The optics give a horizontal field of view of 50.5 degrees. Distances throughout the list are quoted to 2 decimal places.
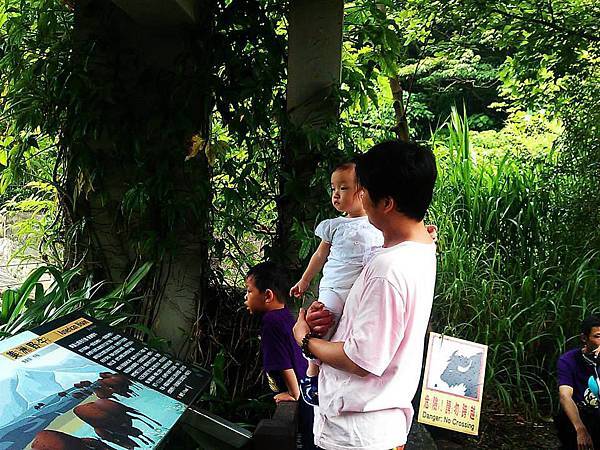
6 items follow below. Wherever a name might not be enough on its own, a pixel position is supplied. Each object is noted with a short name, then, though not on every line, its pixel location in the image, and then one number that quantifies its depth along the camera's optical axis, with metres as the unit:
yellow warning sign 2.61
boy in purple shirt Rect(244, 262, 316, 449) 2.24
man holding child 1.21
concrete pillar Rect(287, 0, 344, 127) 2.88
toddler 2.01
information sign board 1.19
